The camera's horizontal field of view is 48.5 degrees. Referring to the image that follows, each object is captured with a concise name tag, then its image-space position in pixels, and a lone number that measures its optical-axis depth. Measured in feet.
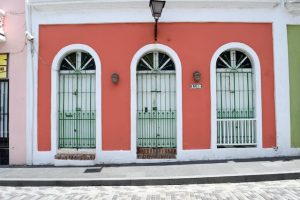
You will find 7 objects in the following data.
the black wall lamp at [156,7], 28.94
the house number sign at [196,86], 32.17
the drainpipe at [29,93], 32.04
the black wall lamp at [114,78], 31.89
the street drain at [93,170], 28.63
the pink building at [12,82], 32.30
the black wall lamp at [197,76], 31.91
